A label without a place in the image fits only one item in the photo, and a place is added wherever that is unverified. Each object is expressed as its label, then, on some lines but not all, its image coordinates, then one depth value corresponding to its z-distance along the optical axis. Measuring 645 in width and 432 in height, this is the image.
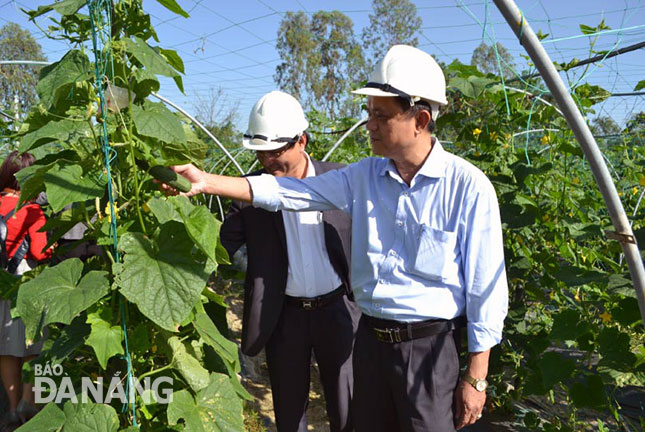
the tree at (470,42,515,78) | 25.71
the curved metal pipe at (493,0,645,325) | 1.36
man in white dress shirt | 2.45
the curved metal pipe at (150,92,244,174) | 3.27
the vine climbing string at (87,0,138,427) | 1.37
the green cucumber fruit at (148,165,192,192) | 1.49
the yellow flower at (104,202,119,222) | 1.40
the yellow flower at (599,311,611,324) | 2.23
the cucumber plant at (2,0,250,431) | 1.35
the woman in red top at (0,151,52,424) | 2.91
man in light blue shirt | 1.72
